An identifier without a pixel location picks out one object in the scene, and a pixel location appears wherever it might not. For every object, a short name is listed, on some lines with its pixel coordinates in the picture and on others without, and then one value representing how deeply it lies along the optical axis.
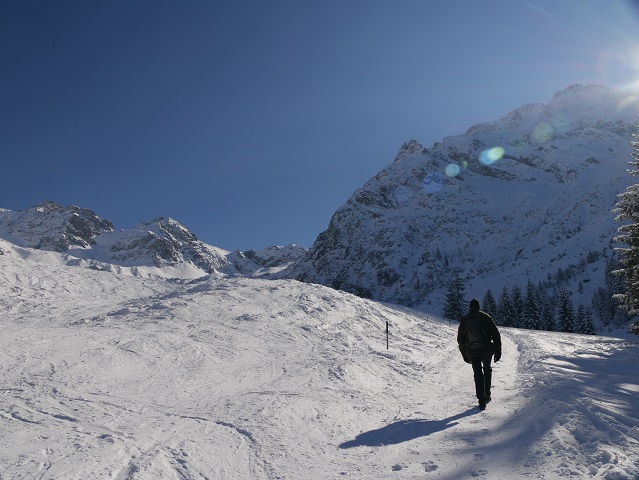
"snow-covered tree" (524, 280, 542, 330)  63.88
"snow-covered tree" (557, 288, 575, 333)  59.12
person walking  7.93
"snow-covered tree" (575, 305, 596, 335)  58.17
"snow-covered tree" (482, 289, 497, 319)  68.88
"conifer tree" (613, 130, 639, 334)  18.83
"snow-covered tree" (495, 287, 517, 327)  65.81
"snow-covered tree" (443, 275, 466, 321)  66.25
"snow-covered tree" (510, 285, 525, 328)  68.27
